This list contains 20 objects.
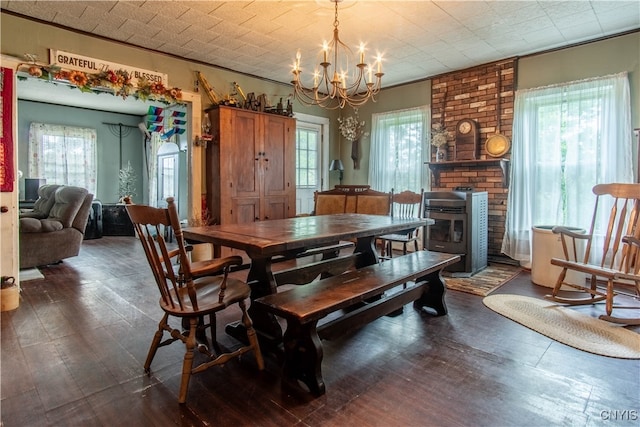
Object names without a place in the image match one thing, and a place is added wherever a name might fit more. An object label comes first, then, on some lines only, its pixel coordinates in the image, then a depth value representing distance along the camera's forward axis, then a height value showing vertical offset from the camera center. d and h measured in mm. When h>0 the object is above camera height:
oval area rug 2305 -898
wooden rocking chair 2666 -461
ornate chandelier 2592 +1821
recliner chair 4383 -312
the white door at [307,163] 6086 +701
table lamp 6160 +658
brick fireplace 4629 +1153
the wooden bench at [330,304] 1834 -541
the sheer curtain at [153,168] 7743 +776
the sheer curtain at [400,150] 5438 +862
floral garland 3402 +1262
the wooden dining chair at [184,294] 1701 -503
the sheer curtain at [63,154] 7273 +1033
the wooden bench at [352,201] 4773 +40
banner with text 3506 +1450
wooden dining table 1996 -206
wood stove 4156 -276
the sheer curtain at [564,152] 3822 +606
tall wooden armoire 4527 +505
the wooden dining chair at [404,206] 4125 -25
